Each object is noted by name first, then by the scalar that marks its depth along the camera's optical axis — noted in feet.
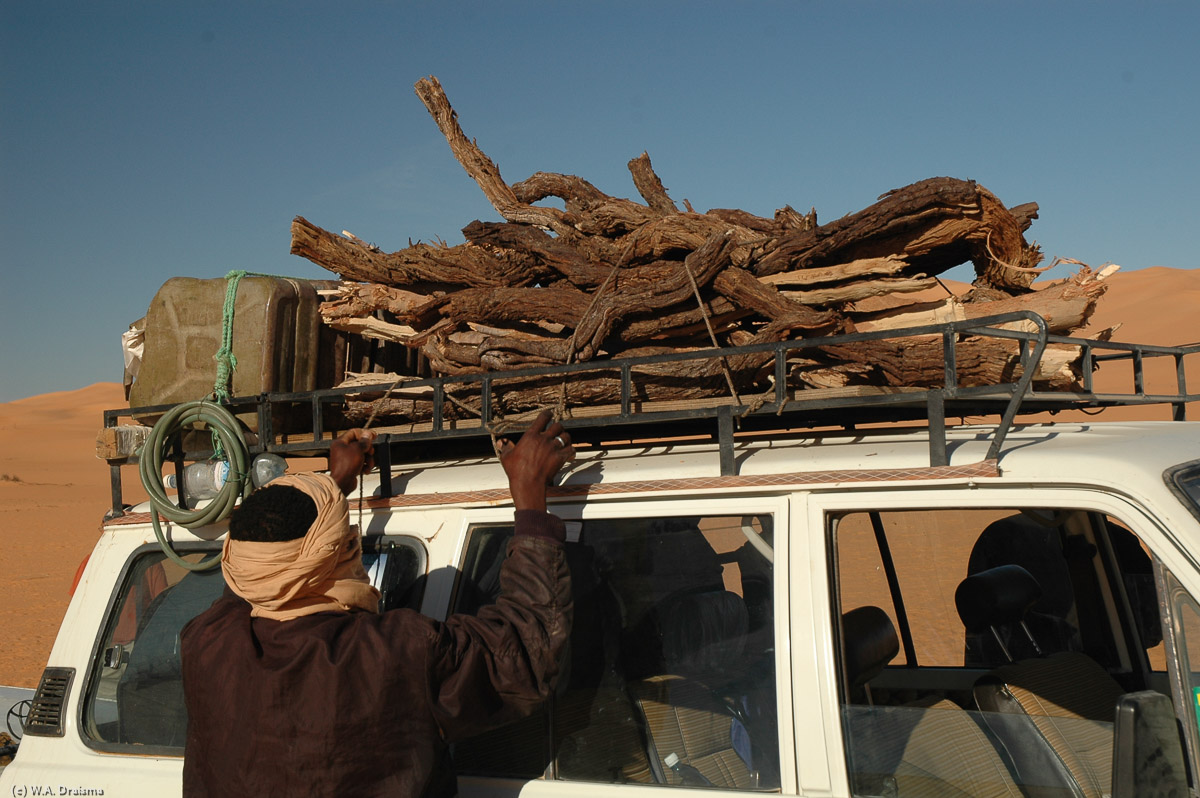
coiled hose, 9.55
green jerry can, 11.55
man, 6.99
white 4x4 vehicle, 6.86
